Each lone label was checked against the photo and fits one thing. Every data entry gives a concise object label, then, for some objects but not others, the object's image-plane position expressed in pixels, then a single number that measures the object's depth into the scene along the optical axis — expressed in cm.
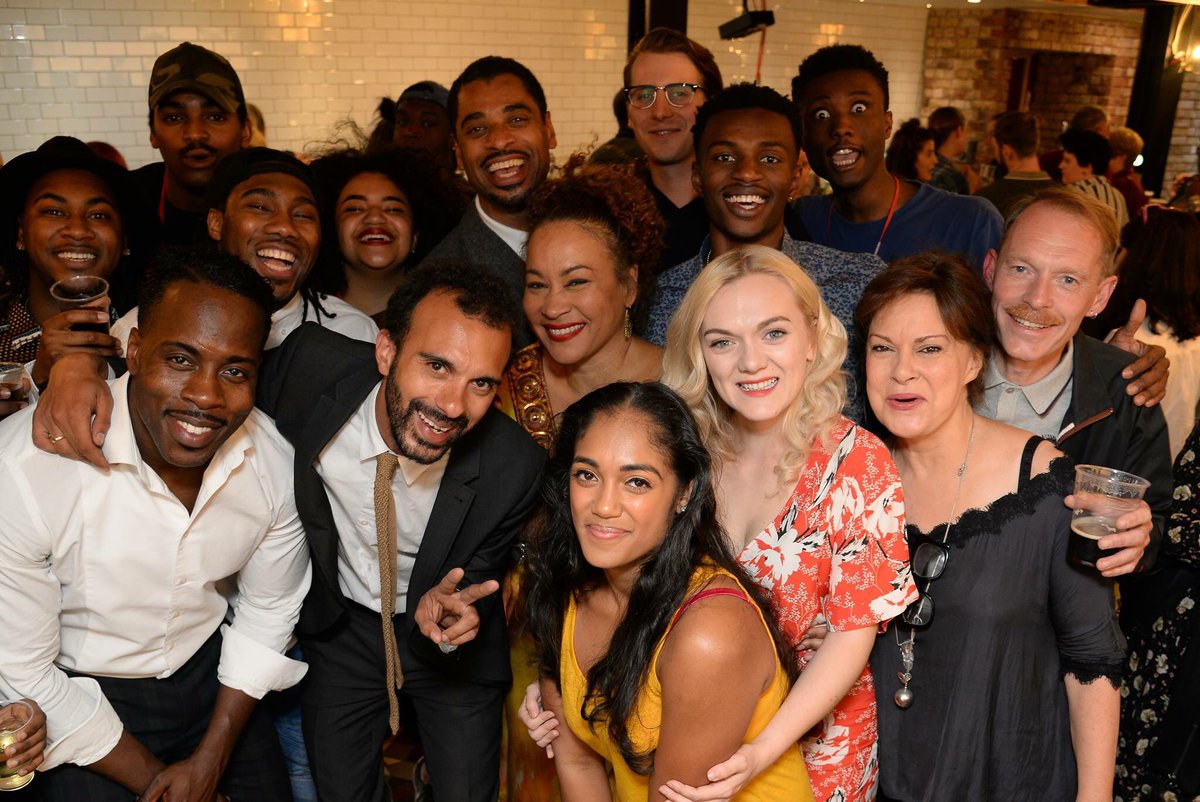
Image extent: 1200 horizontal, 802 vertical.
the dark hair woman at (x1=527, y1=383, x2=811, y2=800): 201
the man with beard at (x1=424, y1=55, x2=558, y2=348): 345
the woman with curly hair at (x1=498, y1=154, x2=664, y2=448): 292
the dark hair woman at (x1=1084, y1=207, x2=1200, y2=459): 339
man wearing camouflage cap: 379
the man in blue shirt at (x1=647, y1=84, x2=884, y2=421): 308
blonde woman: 220
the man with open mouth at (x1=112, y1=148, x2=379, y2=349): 298
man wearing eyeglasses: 392
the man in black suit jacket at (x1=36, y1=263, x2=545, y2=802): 243
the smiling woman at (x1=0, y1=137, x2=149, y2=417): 293
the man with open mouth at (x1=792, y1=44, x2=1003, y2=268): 365
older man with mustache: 253
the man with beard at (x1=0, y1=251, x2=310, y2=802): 224
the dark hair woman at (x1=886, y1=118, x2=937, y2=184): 734
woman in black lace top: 223
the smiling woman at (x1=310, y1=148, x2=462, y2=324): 347
